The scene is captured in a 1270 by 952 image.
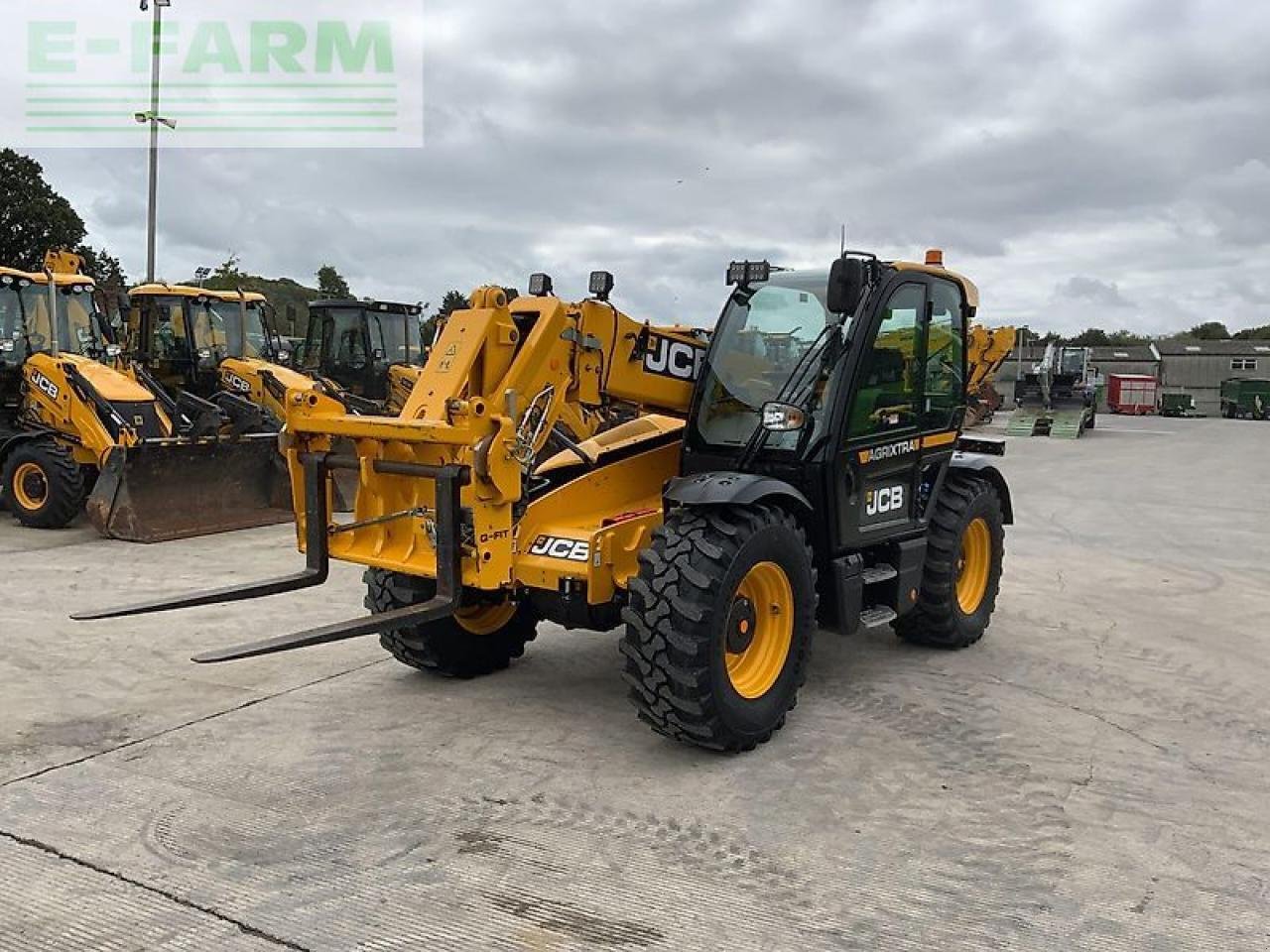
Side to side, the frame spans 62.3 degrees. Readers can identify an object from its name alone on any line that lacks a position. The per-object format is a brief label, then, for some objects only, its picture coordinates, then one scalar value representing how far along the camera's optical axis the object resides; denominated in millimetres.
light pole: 19125
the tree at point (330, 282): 52138
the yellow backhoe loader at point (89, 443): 9508
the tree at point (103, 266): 38706
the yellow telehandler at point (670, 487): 4203
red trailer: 42250
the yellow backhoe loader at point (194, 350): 12688
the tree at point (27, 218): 36594
